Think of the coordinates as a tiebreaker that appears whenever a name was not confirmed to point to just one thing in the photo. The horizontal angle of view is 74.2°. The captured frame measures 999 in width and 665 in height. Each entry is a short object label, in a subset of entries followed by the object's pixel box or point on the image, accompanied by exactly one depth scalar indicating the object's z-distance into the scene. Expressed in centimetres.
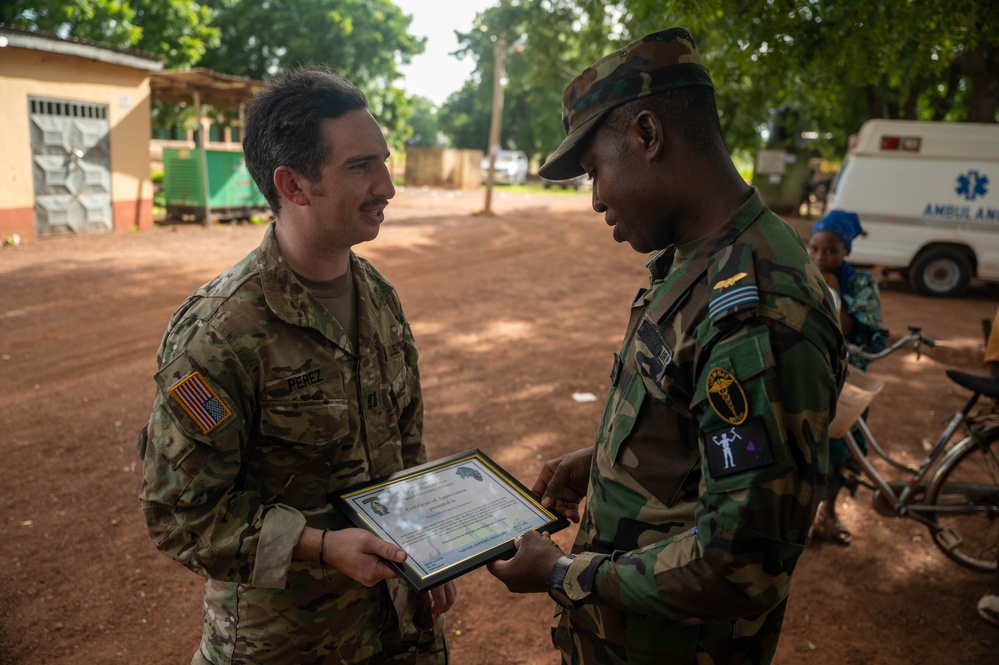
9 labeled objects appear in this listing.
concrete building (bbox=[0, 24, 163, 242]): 1146
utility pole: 1852
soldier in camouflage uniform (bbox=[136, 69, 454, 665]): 167
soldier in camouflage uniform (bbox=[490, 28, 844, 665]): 121
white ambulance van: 1045
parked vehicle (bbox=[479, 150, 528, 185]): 3191
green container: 1443
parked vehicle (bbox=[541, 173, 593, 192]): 3197
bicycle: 368
